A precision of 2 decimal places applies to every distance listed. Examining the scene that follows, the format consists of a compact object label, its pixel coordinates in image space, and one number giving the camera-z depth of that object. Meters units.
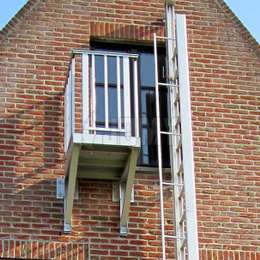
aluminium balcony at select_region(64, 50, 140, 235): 11.22
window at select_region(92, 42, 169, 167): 12.20
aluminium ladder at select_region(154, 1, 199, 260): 11.13
